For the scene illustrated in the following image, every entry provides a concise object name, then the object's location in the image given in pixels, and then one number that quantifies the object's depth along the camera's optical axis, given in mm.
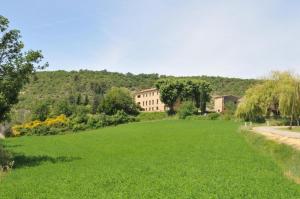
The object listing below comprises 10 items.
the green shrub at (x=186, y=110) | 61766
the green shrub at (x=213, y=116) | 57505
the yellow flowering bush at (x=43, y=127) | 52457
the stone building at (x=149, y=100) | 89071
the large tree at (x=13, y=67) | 18435
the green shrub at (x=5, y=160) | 17734
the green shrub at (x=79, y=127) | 53917
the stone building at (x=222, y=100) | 83522
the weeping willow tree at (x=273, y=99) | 41980
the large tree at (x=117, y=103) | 71403
